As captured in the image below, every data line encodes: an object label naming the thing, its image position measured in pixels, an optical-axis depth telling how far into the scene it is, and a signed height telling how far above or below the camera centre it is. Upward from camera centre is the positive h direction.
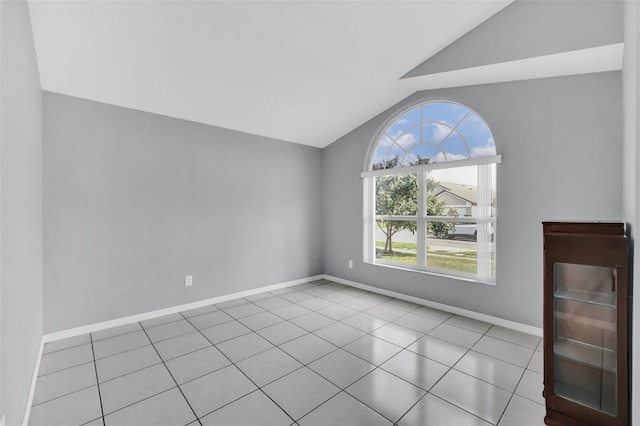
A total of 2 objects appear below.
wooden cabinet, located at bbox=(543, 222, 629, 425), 1.52 -0.67
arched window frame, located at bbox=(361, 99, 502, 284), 3.17 -0.02
